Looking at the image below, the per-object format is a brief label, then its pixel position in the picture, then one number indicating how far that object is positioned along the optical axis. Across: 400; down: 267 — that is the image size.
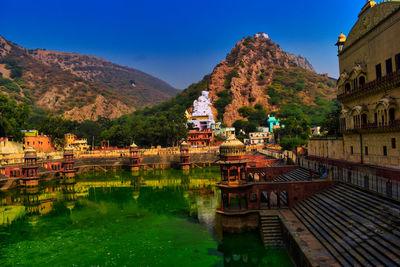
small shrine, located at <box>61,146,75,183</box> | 55.84
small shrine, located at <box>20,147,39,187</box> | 47.34
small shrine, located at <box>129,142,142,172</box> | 61.65
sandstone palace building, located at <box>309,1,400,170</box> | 20.77
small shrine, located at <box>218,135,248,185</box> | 22.11
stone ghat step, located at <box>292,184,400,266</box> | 11.81
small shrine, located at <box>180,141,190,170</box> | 61.31
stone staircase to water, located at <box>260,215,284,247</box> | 18.41
